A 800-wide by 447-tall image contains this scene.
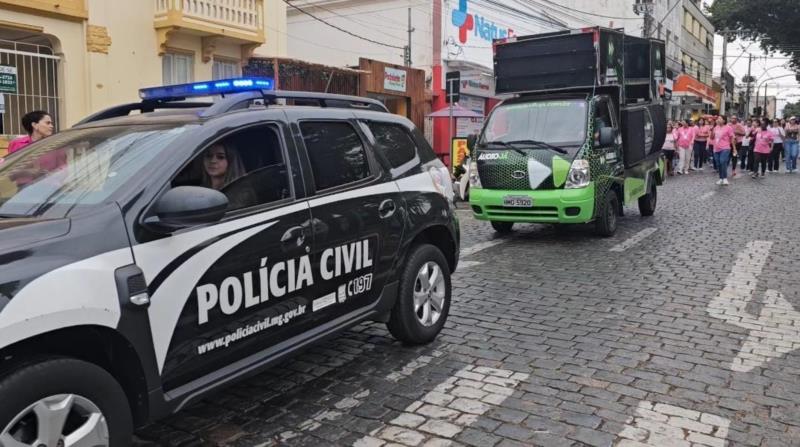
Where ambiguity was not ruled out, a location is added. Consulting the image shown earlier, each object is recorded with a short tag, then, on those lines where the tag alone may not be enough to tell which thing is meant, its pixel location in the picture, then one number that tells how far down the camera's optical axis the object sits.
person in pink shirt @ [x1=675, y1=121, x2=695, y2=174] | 22.62
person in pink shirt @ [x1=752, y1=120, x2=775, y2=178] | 20.14
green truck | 9.13
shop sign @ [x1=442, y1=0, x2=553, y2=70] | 23.50
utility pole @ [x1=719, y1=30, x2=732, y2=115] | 45.03
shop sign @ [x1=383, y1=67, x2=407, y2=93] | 21.02
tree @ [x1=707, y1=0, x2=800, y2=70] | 45.41
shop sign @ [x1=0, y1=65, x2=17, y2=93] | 10.87
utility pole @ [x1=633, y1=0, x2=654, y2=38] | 27.16
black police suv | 2.54
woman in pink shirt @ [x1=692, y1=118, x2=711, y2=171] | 23.12
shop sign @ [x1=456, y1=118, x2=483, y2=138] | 24.33
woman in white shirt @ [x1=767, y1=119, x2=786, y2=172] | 21.75
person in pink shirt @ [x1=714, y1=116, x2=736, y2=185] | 17.45
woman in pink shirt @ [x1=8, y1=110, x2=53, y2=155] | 6.68
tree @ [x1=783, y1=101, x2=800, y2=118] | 115.38
